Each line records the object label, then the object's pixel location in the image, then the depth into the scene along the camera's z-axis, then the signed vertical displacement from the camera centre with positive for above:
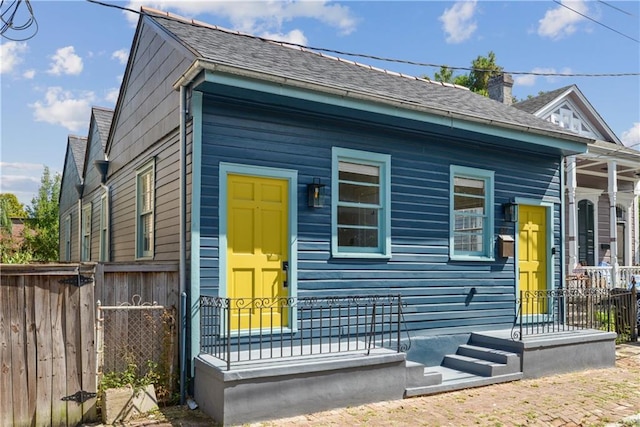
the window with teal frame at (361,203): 7.27 +0.52
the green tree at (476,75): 29.46 +9.42
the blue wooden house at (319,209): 6.10 +0.45
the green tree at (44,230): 24.17 +0.49
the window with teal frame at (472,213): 8.50 +0.44
